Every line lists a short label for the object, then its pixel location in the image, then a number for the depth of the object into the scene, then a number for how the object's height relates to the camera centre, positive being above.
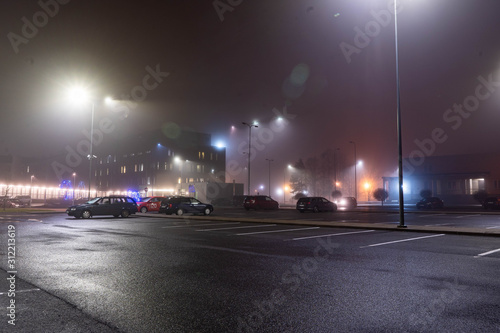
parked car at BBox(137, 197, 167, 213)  33.72 -1.14
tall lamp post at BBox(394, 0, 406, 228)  16.33 +3.31
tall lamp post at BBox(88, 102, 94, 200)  33.40 +6.38
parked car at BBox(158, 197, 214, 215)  28.20 -1.04
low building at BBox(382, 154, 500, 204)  59.22 +3.34
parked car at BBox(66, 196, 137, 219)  24.86 -1.10
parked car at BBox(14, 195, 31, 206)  48.19 -1.12
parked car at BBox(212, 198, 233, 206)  57.44 -1.30
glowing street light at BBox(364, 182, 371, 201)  79.86 +2.49
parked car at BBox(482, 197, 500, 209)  38.00 -0.63
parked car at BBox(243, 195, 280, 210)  39.75 -0.87
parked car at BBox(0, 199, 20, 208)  44.72 -1.53
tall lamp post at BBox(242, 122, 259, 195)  42.91 +7.84
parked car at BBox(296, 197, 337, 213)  33.66 -0.92
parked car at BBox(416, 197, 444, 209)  41.81 -0.78
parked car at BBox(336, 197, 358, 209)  45.38 -0.87
